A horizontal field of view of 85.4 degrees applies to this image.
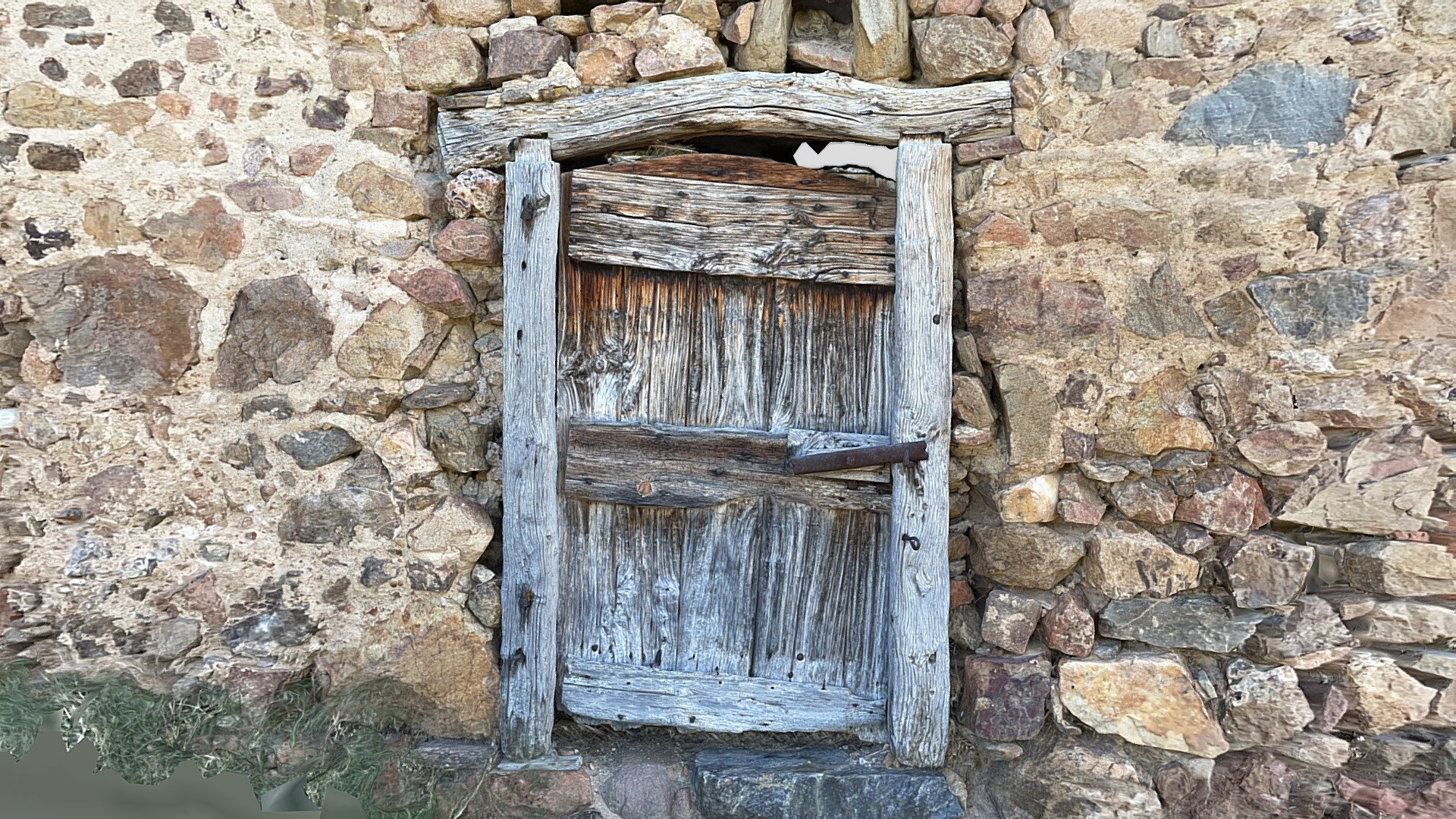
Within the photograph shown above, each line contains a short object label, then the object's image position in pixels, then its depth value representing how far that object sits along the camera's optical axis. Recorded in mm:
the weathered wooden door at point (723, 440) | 2145
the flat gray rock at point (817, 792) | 2049
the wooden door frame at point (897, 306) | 2057
